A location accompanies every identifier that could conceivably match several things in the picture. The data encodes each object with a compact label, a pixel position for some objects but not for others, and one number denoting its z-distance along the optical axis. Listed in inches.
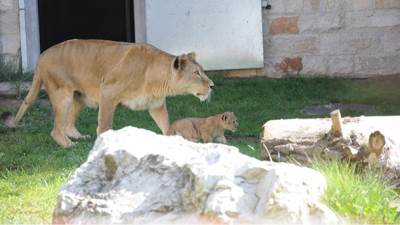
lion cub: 772.6
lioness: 776.3
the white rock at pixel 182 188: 363.3
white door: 1035.9
